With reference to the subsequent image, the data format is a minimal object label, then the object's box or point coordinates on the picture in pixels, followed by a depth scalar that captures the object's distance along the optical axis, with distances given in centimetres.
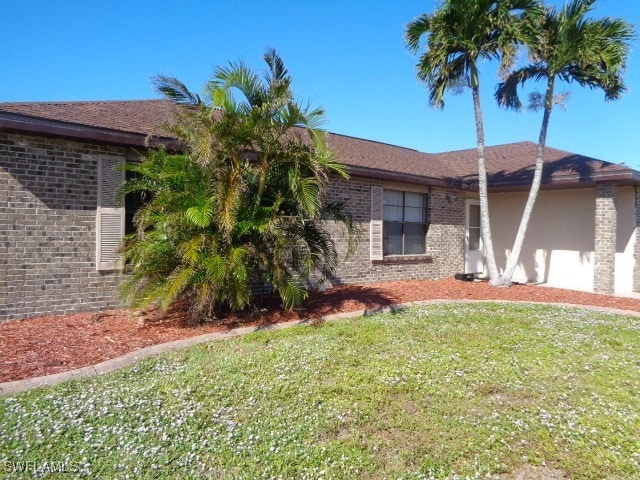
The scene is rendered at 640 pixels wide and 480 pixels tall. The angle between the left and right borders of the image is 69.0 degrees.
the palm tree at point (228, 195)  640
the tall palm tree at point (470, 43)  1005
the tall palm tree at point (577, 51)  1010
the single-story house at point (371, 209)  701
